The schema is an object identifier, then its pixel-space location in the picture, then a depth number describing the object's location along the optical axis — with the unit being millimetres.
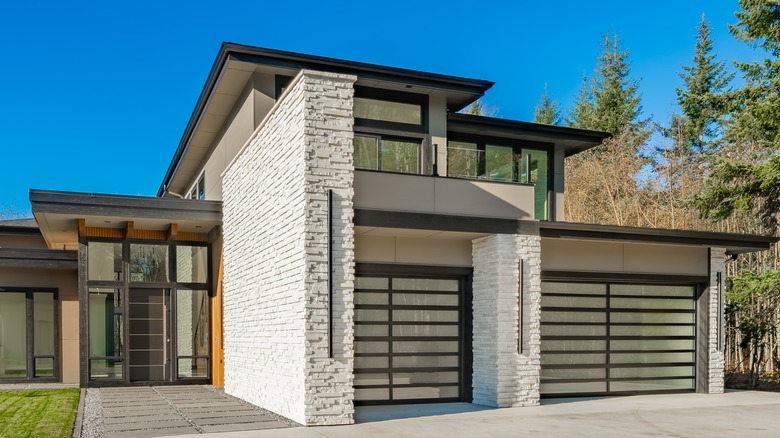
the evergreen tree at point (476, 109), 31798
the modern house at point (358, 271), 10531
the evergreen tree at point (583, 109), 36969
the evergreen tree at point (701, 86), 33344
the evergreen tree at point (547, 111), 40906
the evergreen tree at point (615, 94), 36438
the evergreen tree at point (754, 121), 15742
